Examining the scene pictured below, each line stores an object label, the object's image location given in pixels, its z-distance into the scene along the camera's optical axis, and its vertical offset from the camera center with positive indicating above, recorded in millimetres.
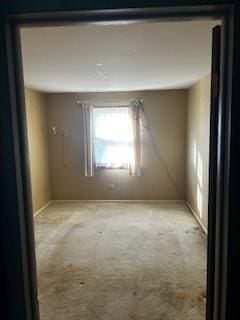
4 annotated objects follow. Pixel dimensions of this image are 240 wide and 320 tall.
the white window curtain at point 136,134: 5184 -85
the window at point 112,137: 5285 -138
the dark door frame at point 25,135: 1025 +18
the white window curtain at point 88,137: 5301 -128
